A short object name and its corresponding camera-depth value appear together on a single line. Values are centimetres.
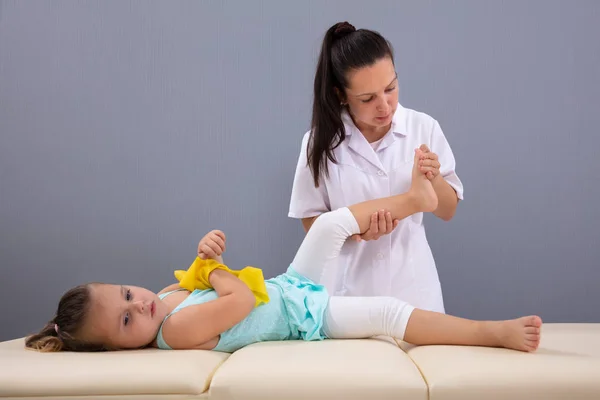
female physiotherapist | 203
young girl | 154
